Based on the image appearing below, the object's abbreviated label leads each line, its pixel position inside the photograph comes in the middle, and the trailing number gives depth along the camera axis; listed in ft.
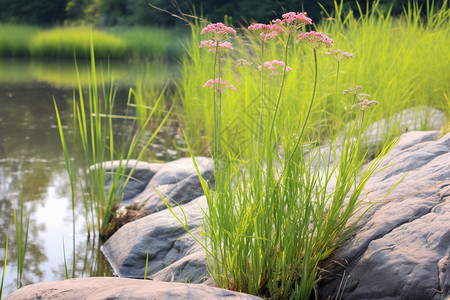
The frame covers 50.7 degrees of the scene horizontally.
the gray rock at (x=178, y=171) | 10.45
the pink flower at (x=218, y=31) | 4.69
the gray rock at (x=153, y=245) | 7.86
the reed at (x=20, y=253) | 5.66
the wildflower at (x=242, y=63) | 5.14
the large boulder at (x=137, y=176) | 11.08
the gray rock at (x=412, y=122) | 9.80
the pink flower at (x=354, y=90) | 5.37
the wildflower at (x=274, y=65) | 5.13
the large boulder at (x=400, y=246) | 4.90
